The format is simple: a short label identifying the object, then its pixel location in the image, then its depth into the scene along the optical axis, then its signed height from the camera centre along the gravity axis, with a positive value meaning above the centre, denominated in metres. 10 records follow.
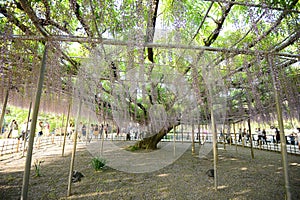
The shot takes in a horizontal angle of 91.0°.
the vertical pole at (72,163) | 2.44 -0.65
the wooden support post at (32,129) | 1.58 -0.07
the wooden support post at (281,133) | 1.87 -0.09
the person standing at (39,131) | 7.54 -0.40
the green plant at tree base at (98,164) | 3.87 -1.04
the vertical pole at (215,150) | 2.84 -0.48
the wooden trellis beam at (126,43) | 1.83 +1.07
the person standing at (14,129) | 7.01 -0.31
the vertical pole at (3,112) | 3.56 +0.24
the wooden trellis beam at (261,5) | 1.68 +1.38
